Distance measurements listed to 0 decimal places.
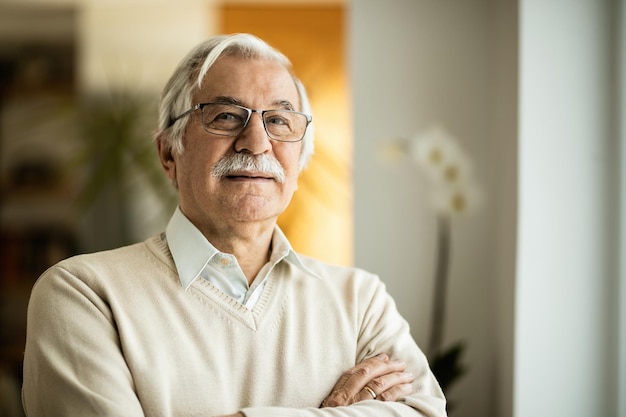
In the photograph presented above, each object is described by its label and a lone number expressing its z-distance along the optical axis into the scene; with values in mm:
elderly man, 1158
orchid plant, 2496
